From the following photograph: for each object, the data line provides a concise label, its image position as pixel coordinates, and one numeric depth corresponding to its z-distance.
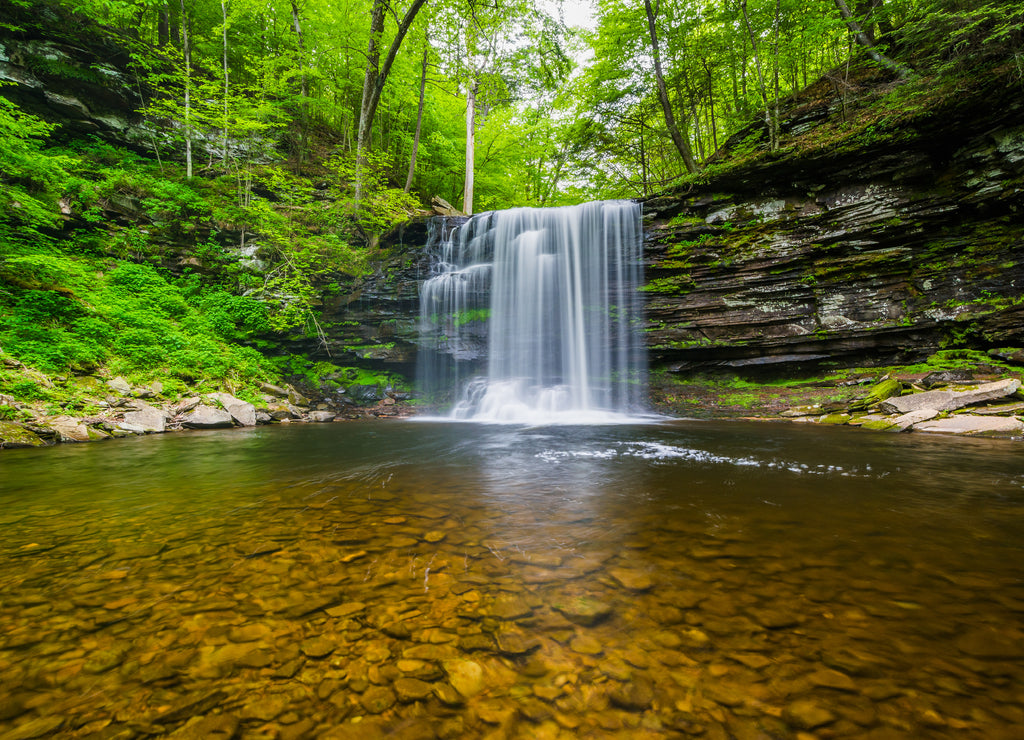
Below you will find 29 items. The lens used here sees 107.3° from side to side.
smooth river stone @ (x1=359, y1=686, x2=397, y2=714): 1.16
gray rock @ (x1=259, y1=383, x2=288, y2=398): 11.01
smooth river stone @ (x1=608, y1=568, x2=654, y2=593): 1.83
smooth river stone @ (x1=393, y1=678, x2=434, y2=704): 1.20
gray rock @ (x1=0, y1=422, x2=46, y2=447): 5.68
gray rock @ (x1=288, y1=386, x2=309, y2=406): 11.43
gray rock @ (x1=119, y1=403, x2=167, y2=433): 7.46
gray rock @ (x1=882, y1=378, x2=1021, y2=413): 6.33
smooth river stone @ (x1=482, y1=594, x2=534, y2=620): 1.62
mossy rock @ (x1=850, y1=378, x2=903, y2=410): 7.64
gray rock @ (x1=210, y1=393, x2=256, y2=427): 9.09
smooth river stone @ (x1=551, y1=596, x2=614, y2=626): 1.59
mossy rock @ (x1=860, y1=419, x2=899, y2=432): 6.55
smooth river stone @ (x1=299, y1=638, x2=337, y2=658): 1.39
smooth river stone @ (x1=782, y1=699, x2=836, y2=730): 1.07
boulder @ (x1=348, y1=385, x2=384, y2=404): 12.91
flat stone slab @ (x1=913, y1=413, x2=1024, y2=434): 5.54
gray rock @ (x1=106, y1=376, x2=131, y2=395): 7.85
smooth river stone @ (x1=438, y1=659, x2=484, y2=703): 1.24
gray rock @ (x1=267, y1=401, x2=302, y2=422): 10.03
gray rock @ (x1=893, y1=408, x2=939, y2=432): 6.47
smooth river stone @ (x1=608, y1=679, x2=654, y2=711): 1.15
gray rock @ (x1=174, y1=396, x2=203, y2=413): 8.38
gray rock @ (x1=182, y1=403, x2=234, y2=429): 8.24
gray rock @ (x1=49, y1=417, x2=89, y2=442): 6.35
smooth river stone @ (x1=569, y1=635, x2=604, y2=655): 1.39
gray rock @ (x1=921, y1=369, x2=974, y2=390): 7.37
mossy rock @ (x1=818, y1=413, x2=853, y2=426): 7.55
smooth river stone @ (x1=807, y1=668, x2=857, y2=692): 1.19
